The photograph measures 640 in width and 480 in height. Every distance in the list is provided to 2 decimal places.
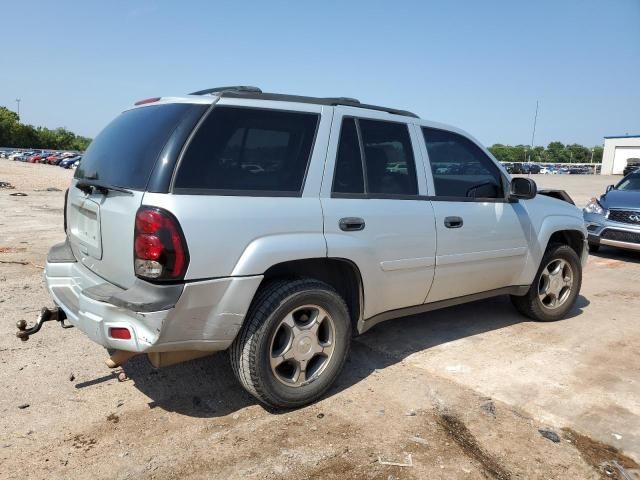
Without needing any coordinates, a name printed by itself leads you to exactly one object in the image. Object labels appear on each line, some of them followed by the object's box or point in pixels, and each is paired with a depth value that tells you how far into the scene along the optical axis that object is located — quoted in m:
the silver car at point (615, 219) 8.37
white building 64.25
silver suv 2.71
